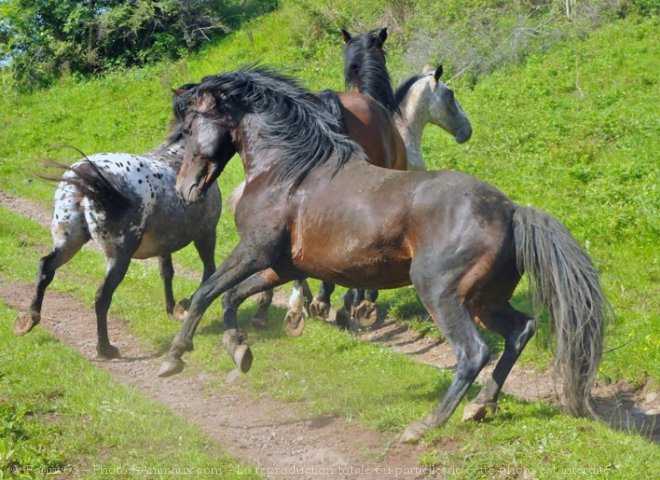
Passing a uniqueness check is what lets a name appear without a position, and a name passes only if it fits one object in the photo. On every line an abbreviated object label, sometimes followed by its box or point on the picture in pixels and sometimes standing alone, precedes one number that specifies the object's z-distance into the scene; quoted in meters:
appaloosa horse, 16.86
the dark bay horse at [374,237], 11.66
